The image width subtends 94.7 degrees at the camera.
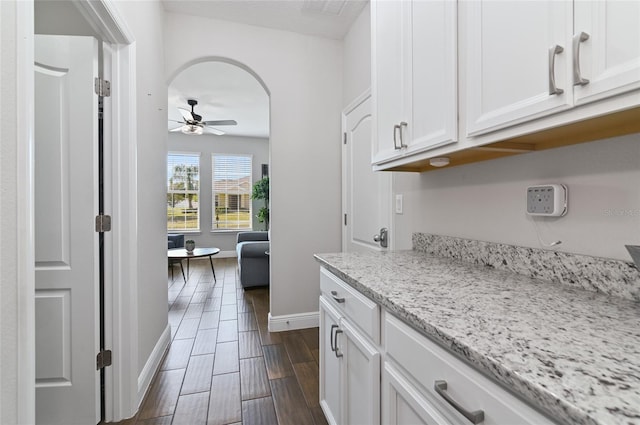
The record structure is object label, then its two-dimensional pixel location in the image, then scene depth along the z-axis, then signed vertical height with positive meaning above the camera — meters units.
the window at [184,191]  6.79 +0.47
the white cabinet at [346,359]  1.00 -0.60
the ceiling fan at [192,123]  4.55 +1.42
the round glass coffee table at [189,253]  4.34 -0.65
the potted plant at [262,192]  6.71 +0.44
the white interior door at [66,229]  1.49 -0.09
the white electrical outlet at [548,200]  1.01 +0.04
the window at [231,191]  7.11 +0.49
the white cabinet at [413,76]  1.12 +0.59
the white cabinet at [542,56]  0.65 +0.41
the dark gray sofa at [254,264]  4.08 -0.75
